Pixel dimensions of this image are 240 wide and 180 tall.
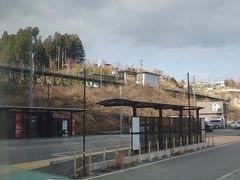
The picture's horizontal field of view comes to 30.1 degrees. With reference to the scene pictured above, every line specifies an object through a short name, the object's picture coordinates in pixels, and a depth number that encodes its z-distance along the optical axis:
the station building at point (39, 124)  40.47
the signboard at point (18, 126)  40.11
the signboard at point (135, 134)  22.94
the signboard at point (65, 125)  47.49
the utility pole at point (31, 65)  46.99
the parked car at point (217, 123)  92.69
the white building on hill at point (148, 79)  117.75
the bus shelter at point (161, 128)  23.19
